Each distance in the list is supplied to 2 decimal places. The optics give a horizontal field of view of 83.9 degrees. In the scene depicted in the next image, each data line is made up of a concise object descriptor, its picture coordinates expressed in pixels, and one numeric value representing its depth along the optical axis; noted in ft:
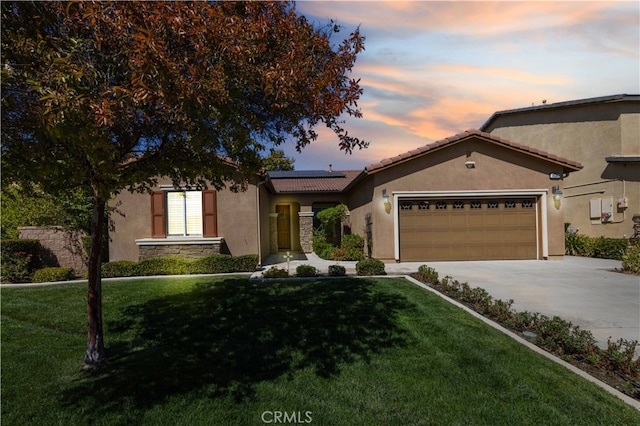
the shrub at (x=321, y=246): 49.19
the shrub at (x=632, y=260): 34.88
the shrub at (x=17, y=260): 35.63
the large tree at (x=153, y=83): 9.79
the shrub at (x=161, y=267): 36.65
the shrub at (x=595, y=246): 46.49
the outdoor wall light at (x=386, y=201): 44.29
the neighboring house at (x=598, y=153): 52.54
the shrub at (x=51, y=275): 35.17
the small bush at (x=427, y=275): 31.12
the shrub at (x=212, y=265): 36.99
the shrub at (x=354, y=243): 48.77
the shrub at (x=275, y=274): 32.97
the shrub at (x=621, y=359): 13.88
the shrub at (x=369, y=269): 34.50
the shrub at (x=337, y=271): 33.85
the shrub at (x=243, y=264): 37.42
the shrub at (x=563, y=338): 15.65
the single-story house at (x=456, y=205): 43.93
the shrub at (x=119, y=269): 36.01
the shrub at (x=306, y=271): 33.53
